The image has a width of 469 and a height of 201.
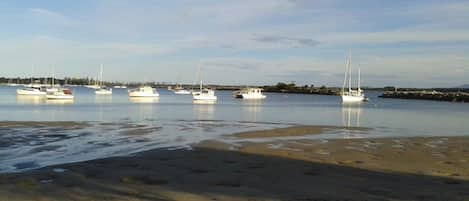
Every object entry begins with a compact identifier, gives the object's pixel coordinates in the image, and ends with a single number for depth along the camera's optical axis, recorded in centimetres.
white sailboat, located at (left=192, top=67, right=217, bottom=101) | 9469
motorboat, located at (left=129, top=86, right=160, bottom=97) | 11039
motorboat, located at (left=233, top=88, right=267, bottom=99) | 12274
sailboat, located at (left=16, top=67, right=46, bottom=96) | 10731
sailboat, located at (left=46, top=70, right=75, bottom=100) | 8112
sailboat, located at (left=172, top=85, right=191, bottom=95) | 16520
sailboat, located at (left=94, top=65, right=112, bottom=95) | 12720
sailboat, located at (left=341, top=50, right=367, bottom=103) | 10535
